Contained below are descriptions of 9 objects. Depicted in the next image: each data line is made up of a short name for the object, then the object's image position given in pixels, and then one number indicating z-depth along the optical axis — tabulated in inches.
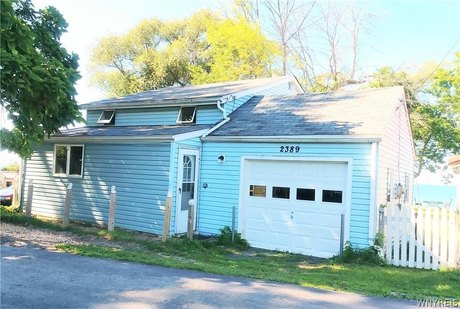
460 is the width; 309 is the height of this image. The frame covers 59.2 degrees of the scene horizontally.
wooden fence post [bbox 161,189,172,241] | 396.5
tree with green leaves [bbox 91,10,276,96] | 1298.0
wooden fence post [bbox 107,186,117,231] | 424.2
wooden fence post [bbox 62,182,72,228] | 437.1
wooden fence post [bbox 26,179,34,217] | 489.4
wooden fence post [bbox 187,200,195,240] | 406.6
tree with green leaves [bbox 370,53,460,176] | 983.0
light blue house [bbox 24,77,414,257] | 395.9
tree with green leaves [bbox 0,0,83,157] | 328.2
